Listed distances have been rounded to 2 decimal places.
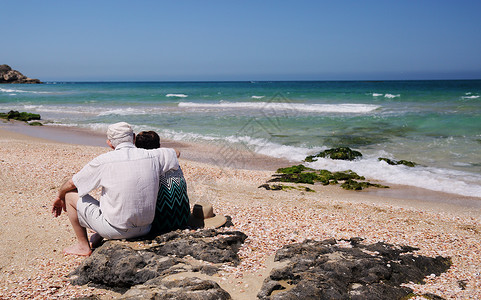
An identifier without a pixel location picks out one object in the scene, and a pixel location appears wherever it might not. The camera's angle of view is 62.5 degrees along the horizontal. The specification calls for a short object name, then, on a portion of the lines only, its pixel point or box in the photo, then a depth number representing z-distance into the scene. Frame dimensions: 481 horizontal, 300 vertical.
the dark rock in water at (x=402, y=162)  10.71
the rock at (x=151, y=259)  3.37
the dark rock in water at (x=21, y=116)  22.11
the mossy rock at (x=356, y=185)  8.70
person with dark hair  4.07
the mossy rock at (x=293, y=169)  9.93
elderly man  3.72
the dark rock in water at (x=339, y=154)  11.66
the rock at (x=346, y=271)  3.09
